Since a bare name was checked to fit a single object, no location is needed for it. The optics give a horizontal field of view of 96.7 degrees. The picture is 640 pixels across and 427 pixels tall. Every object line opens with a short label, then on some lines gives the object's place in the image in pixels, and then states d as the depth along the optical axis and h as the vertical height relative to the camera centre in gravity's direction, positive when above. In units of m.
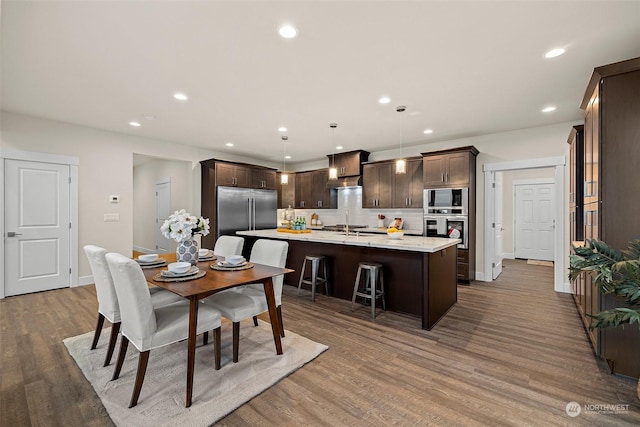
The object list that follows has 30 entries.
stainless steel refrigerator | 5.90 +0.08
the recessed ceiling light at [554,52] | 2.43 +1.41
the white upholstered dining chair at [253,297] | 2.33 -0.76
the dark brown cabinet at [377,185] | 5.99 +0.62
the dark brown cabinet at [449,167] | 4.88 +0.83
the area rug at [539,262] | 6.71 -1.18
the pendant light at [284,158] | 5.13 +1.43
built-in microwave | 4.91 +0.23
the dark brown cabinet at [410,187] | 5.58 +0.54
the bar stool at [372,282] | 3.25 -0.84
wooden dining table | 1.88 -0.52
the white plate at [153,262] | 2.65 -0.46
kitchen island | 3.06 -0.66
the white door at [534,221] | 7.05 -0.18
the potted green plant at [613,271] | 1.68 -0.37
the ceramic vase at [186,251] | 2.65 -0.36
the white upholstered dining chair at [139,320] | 1.78 -0.75
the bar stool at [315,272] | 3.86 -0.83
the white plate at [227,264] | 2.57 -0.47
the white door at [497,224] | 5.19 -0.19
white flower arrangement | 2.57 -0.12
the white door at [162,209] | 7.07 +0.10
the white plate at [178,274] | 2.20 -0.47
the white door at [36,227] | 4.04 -0.21
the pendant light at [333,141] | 4.59 +1.43
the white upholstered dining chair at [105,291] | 2.16 -0.63
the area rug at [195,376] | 1.76 -1.23
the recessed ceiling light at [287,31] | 2.15 +1.40
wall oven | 4.91 -0.24
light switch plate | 4.86 -0.08
